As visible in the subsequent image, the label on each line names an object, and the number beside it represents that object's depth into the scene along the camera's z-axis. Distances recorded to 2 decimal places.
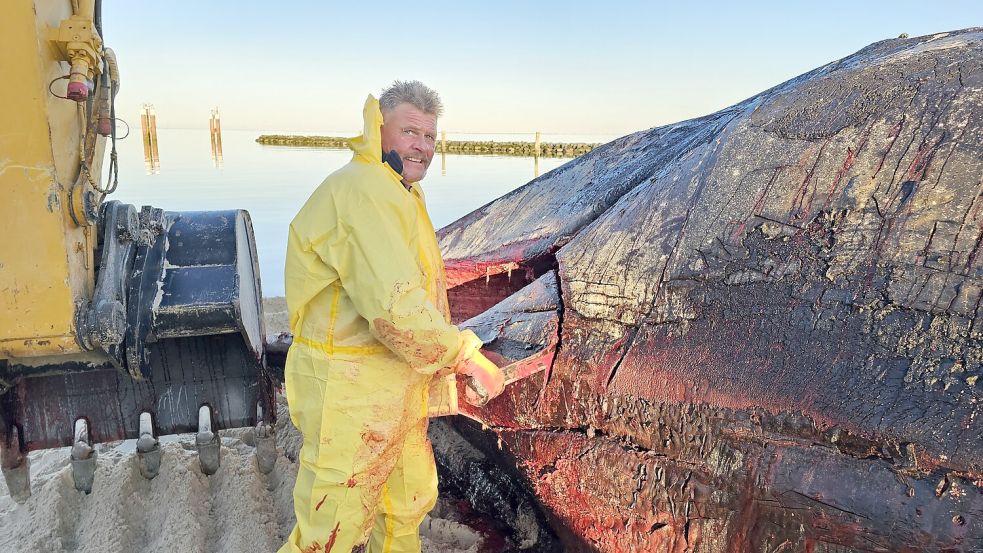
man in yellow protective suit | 1.88
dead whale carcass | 1.89
